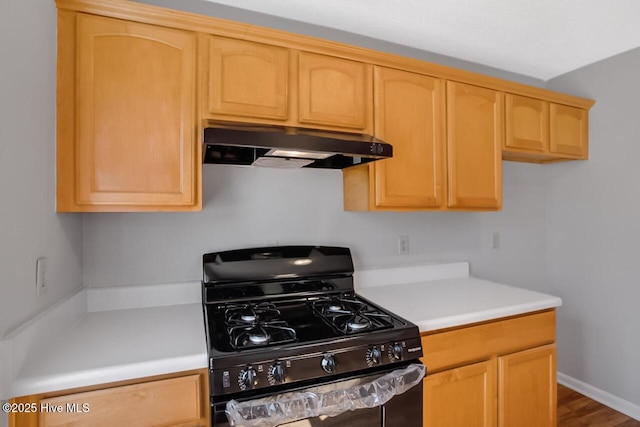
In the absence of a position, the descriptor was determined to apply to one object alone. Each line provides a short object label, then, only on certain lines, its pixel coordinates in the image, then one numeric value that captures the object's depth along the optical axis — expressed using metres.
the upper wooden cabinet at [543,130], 2.11
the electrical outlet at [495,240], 2.55
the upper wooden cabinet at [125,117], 1.26
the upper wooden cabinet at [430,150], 1.74
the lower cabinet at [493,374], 1.46
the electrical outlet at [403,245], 2.20
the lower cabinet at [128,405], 0.96
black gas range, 1.08
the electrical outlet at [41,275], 1.10
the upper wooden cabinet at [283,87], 1.44
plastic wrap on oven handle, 1.06
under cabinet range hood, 1.28
